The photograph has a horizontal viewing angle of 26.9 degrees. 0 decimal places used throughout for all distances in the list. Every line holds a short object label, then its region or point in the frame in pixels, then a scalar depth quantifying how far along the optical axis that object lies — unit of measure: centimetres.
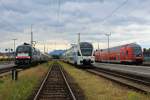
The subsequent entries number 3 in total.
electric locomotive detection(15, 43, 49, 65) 4731
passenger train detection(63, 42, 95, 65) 4491
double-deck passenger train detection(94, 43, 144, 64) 5150
